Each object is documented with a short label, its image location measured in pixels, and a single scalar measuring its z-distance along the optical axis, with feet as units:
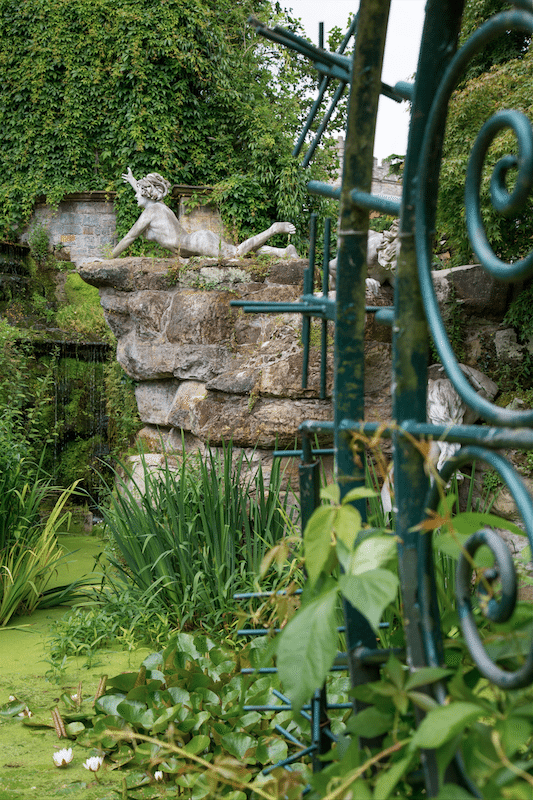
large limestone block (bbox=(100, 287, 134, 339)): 16.62
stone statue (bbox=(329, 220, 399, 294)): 15.15
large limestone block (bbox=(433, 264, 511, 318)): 17.02
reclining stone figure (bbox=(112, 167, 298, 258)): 17.84
